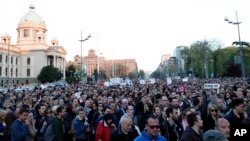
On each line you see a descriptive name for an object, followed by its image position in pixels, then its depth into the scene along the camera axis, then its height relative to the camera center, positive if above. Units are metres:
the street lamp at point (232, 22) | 16.60 +5.10
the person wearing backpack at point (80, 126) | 4.62 -1.23
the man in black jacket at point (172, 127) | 3.99 -1.14
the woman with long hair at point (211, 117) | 3.85 -0.90
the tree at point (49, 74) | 48.40 +1.55
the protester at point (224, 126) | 2.68 -0.78
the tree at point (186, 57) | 52.76 +6.09
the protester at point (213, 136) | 2.05 -0.70
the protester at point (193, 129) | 2.74 -0.85
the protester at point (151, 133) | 2.76 -0.87
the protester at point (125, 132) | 3.18 -0.99
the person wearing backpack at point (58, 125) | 4.16 -1.10
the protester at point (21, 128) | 3.92 -1.07
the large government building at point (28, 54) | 51.12 +8.22
